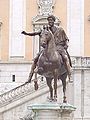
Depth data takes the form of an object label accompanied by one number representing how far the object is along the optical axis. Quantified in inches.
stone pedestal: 541.0
